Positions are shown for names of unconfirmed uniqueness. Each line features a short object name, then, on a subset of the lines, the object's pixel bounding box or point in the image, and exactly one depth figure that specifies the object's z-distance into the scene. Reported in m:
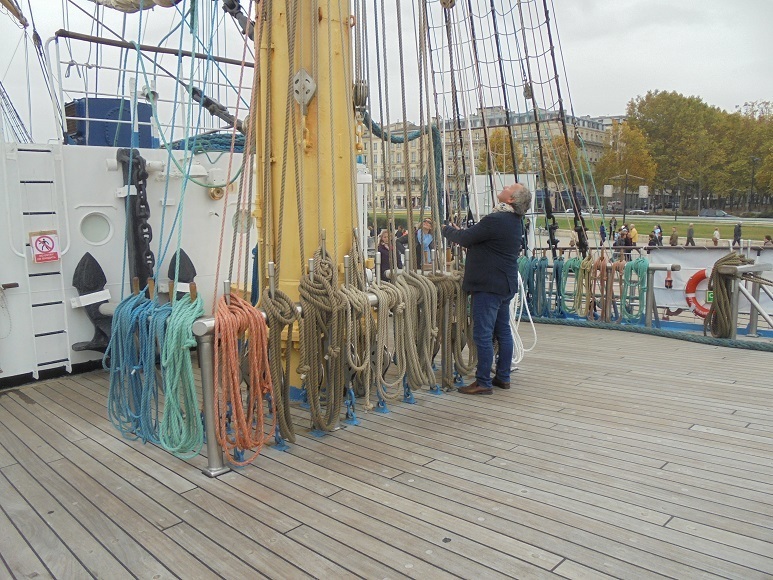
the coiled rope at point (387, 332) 3.81
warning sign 4.92
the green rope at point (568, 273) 7.53
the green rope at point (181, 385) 3.07
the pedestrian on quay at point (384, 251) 9.54
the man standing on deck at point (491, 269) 4.16
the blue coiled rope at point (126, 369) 3.53
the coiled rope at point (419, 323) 4.05
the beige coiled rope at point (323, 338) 3.44
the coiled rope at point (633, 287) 7.01
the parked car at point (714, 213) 53.04
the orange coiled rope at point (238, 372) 3.00
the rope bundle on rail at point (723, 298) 6.21
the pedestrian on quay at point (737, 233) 23.73
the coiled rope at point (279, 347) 3.25
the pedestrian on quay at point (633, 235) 18.88
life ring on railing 7.17
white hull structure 4.83
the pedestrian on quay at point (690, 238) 21.43
